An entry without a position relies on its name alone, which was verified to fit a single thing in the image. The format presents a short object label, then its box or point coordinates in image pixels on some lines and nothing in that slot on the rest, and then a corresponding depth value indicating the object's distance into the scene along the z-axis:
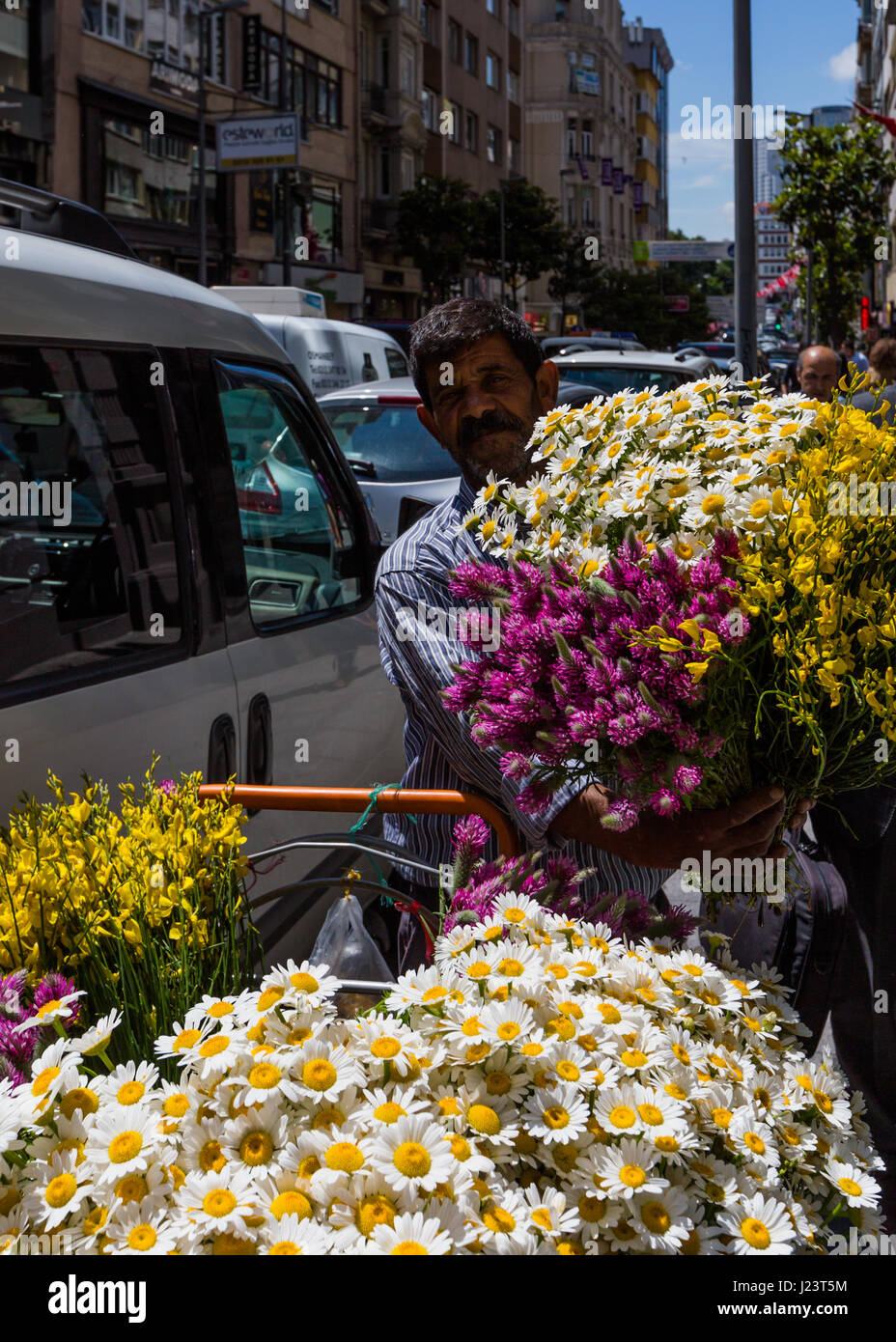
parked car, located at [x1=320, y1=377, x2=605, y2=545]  10.98
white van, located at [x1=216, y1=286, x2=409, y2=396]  16.39
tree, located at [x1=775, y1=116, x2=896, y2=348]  36.28
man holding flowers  2.12
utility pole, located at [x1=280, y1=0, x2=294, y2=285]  35.38
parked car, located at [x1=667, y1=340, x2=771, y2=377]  41.85
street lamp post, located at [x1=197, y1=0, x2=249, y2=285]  31.09
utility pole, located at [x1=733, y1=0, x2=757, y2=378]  10.29
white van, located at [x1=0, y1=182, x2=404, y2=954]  2.66
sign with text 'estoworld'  31.75
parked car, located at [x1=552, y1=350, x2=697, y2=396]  14.38
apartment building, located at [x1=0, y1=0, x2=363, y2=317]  29.39
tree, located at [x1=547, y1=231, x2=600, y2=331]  63.00
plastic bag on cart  2.23
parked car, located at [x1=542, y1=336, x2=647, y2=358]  25.77
